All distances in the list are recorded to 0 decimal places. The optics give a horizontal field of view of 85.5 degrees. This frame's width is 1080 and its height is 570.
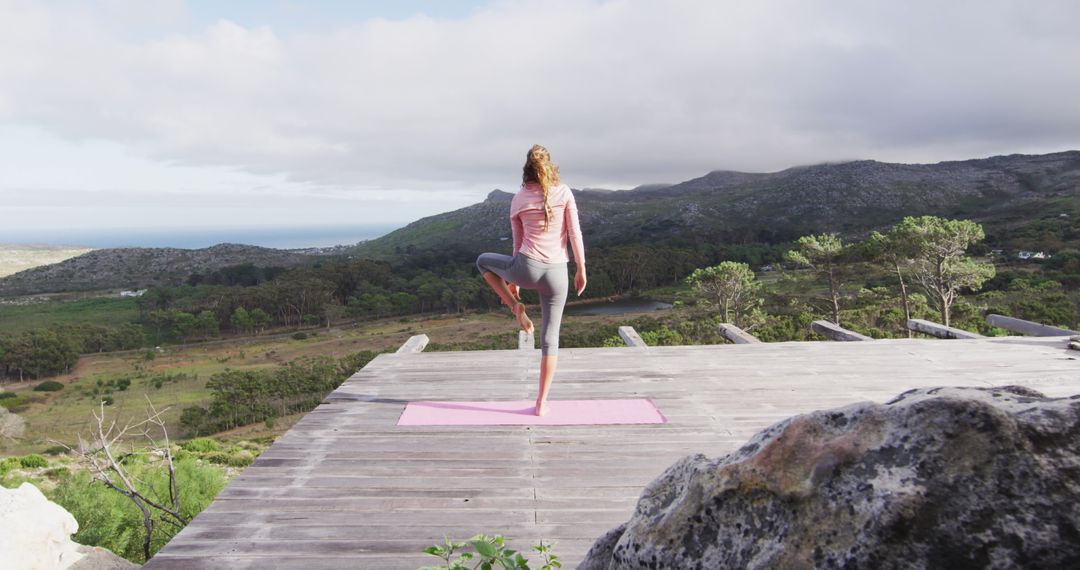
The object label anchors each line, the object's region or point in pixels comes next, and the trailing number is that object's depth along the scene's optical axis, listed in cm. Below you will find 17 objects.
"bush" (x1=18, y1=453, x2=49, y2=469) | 2530
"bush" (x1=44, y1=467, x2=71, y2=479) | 2153
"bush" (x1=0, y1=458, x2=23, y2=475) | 2343
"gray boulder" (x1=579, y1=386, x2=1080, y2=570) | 98
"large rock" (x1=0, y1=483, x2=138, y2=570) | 327
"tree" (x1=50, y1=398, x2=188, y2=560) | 452
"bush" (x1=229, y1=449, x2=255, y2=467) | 2427
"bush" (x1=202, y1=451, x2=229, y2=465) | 2384
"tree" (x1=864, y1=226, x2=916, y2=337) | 2600
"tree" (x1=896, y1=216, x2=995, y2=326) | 2472
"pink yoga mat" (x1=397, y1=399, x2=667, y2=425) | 426
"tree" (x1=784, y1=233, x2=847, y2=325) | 3097
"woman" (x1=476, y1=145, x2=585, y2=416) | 414
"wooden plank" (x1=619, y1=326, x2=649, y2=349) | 709
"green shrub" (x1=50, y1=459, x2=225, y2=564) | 757
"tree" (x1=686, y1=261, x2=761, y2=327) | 3212
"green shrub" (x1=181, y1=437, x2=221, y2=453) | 2735
